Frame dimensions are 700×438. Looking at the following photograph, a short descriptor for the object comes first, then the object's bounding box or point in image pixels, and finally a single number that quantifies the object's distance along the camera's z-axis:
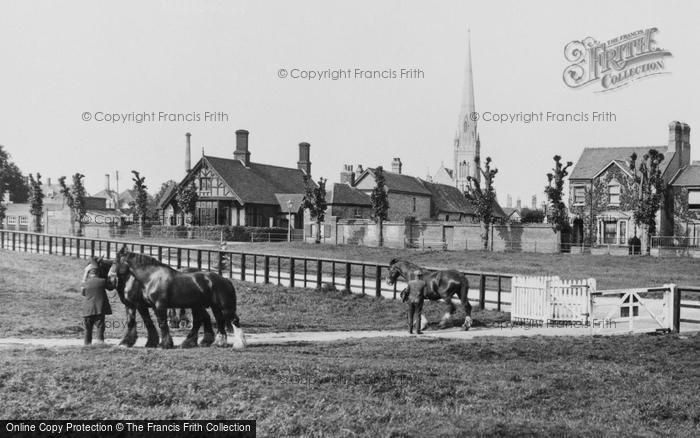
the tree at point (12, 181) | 96.12
